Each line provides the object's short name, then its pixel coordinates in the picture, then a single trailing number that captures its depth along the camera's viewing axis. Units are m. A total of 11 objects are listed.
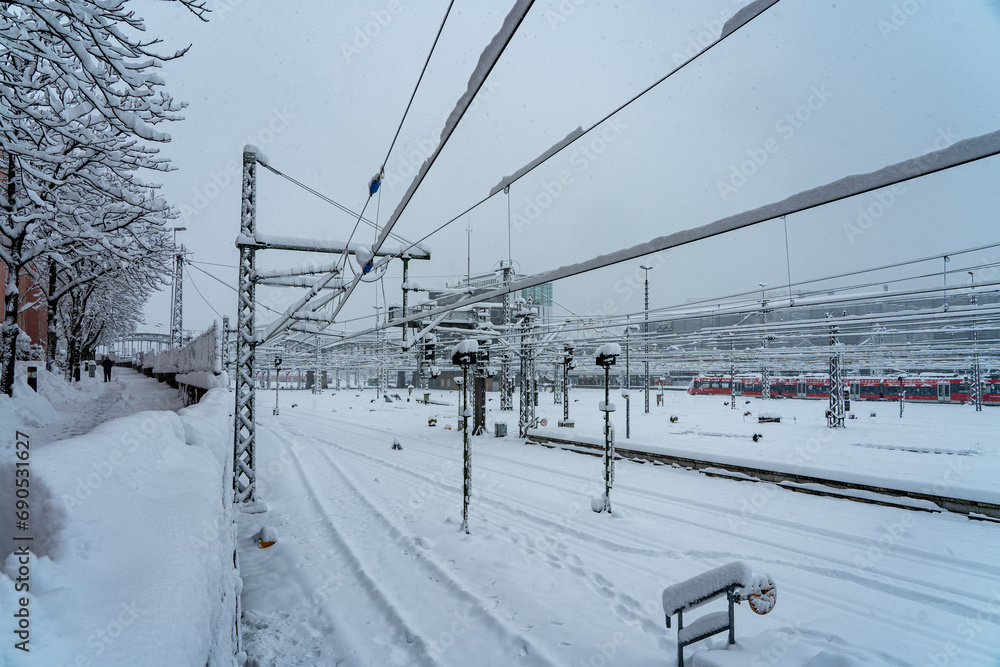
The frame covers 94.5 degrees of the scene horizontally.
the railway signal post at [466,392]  7.72
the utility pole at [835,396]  19.95
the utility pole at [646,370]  28.41
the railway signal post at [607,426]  8.52
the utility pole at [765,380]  34.91
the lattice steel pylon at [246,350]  9.14
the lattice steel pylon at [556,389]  37.03
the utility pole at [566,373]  19.42
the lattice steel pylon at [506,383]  26.83
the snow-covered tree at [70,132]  4.39
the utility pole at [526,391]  19.19
